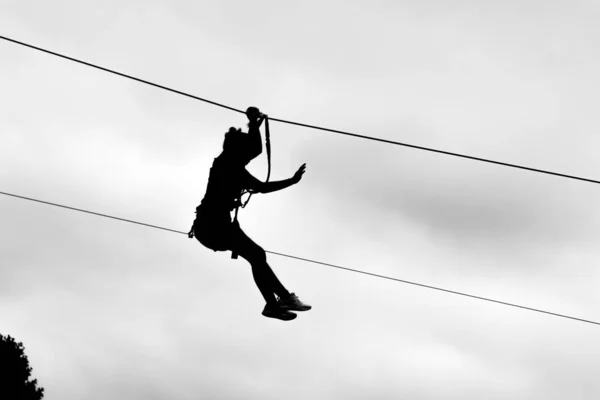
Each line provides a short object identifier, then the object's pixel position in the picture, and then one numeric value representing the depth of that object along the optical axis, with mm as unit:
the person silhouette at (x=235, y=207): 16312
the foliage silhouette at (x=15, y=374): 77375
